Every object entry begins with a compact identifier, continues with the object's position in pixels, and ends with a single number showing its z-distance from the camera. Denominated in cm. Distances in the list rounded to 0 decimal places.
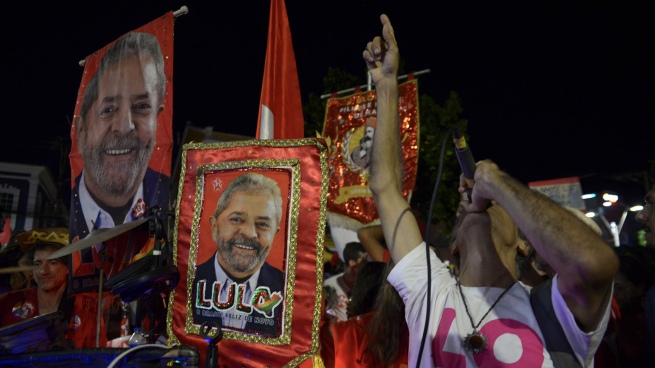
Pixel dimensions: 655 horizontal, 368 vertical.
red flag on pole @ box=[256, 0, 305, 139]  358
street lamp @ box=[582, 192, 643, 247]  1277
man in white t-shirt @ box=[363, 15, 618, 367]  157
